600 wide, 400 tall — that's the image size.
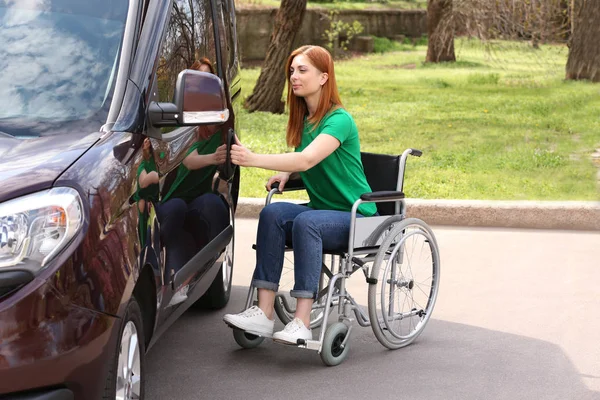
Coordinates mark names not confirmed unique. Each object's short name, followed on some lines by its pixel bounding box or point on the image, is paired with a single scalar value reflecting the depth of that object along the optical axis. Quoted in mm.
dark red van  3088
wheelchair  4977
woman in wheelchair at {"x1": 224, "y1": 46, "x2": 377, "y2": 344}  4914
